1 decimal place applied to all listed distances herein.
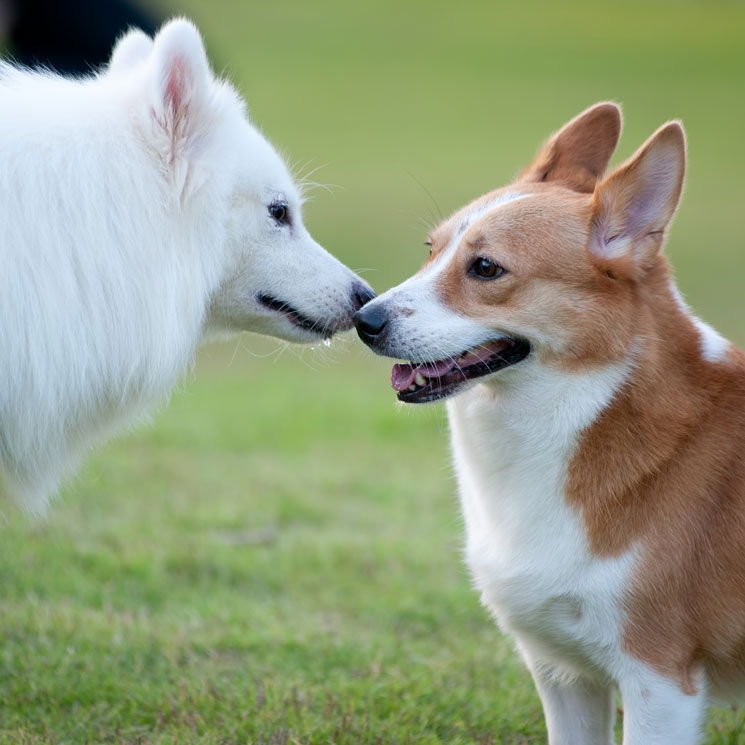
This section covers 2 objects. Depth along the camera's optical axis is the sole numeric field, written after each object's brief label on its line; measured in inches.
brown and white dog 261.3
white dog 282.2
